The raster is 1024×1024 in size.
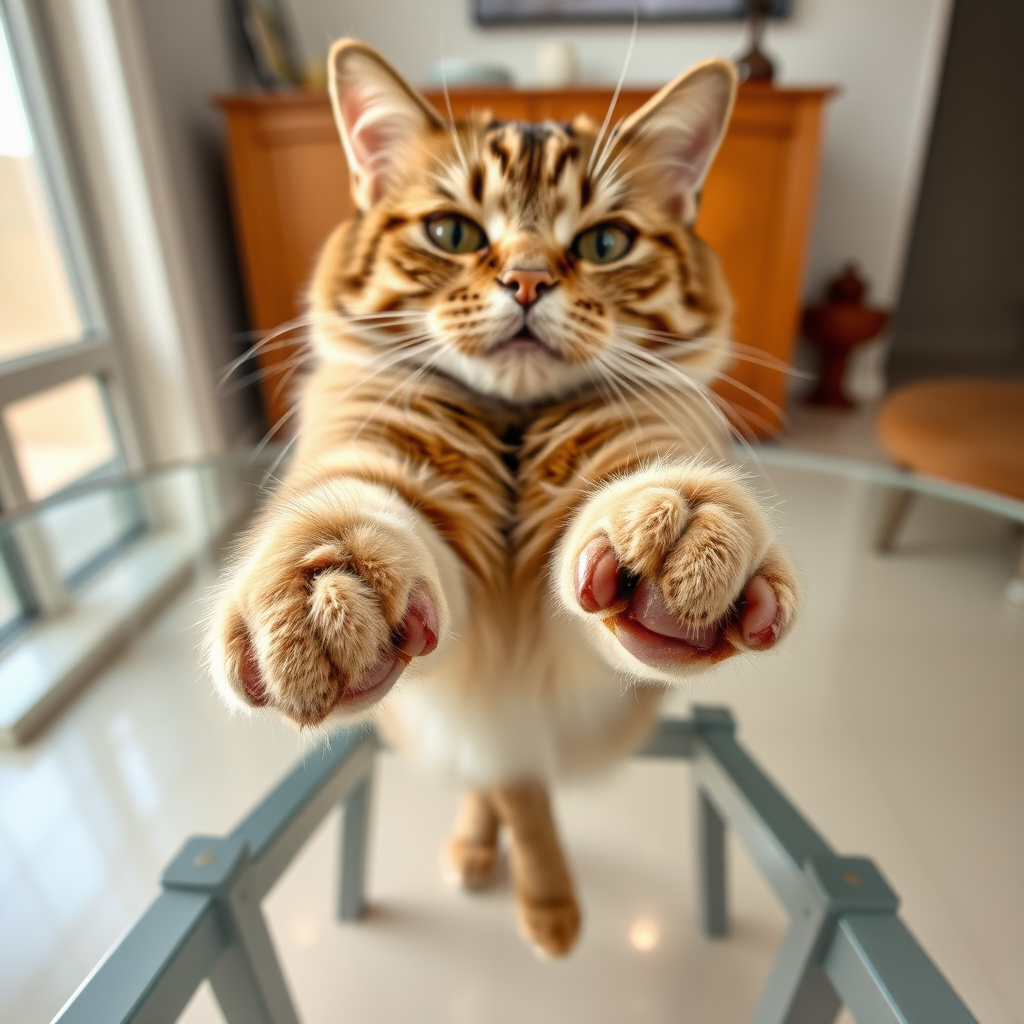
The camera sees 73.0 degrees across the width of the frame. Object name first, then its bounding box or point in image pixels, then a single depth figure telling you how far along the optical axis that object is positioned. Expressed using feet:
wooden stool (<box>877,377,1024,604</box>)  3.47
